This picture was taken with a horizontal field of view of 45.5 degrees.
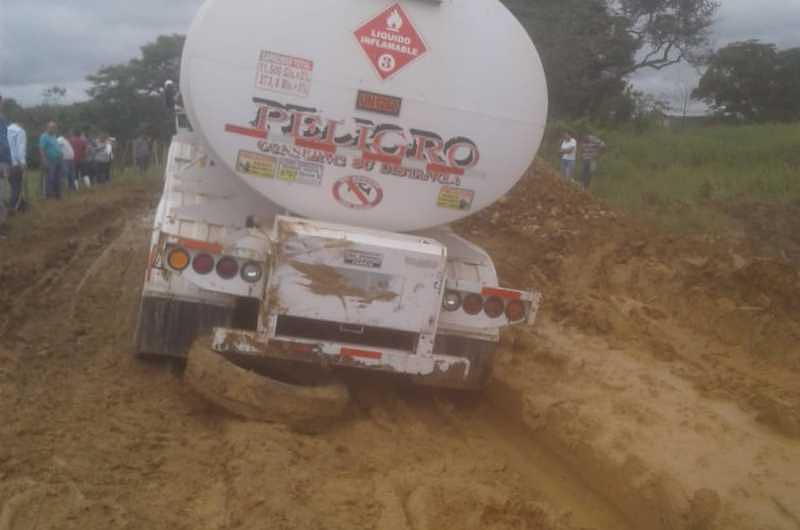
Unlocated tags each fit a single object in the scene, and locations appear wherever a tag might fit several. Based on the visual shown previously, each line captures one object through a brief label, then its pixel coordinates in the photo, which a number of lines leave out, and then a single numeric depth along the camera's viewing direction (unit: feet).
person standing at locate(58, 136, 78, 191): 55.55
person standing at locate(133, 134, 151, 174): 77.20
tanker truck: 17.54
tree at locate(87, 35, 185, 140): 120.98
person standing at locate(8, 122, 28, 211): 41.24
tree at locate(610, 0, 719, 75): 95.91
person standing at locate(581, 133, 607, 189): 54.19
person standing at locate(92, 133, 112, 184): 67.31
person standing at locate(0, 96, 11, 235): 36.81
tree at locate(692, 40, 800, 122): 93.91
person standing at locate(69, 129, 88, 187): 62.18
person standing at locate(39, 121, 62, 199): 49.37
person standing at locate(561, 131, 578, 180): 55.93
